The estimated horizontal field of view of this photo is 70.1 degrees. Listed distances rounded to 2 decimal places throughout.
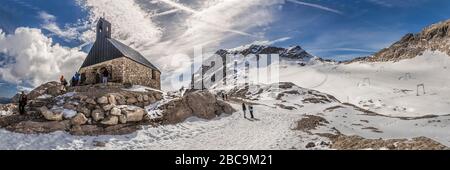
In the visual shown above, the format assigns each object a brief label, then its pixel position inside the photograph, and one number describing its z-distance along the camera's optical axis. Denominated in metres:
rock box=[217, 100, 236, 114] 35.06
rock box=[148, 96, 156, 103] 32.44
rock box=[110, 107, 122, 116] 25.32
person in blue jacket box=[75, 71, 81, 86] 38.50
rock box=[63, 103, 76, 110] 25.55
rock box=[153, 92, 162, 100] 33.84
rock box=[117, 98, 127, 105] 28.66
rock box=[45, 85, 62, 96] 31.92
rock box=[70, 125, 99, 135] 22.33
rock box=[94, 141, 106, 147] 20.25
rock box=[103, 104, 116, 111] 25.97
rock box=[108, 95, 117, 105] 27.63
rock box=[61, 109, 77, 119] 24.02
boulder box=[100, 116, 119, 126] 24.42
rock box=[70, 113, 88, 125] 23.39
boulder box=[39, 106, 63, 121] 23.48
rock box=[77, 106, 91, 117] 25.05
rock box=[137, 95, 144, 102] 31.36
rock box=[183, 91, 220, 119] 31.31
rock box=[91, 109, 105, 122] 24.66
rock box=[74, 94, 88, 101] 27.66
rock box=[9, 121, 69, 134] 21.59
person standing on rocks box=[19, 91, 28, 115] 24.95
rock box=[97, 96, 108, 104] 27.08
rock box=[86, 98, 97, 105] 26.84
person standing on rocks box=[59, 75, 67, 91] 36.18
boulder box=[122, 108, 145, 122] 25.81
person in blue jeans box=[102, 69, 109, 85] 37.57
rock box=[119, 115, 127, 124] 25.12
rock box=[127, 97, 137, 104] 30.10
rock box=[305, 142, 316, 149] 20.06
